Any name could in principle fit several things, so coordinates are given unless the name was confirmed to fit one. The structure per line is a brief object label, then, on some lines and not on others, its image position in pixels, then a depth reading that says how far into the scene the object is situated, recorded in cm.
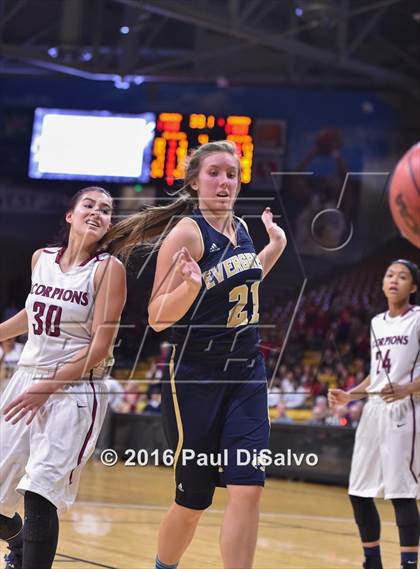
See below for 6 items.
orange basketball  358
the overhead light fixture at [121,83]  1717
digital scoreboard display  1511
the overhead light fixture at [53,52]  1664
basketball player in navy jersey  396
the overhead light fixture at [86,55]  1678
